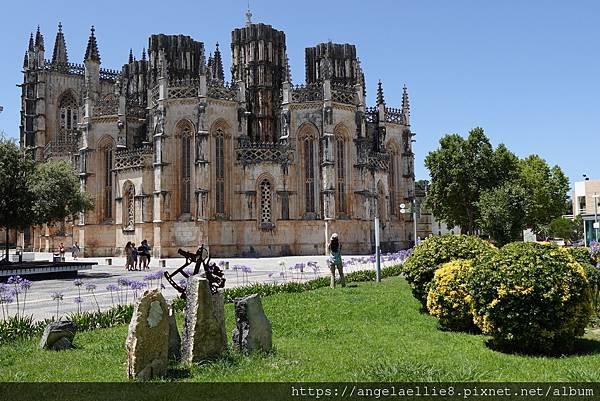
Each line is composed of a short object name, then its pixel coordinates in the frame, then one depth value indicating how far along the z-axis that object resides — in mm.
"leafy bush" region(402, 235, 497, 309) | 12539
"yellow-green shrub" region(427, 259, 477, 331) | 10422
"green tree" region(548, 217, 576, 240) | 56062
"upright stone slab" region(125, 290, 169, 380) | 7215
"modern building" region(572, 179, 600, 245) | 59234
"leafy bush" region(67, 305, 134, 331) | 11672
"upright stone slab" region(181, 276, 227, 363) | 8031
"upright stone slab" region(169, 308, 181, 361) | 8445
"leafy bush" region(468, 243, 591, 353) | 8375
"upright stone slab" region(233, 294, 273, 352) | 8508
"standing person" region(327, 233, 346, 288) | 18859
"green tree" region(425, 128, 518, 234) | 46562
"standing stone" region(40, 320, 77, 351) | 9578
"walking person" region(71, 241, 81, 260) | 45844
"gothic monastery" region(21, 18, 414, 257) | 42750
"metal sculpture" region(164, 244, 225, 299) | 8617
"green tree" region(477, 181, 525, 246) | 37125
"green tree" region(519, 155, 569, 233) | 52425
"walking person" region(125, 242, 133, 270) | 31406
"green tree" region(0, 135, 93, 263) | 26031
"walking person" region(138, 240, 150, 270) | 32031
